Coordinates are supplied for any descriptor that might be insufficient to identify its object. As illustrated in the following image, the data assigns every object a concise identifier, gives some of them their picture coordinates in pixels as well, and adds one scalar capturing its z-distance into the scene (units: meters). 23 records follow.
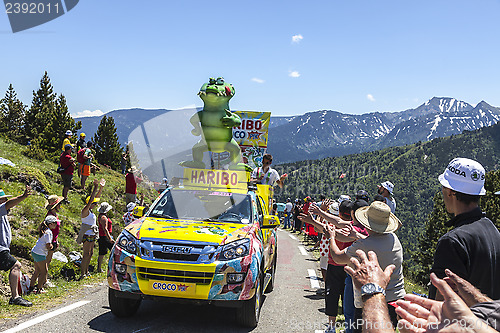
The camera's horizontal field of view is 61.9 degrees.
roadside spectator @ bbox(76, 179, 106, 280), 9.44
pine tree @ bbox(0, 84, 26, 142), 45.23
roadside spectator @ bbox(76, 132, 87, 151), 16.79
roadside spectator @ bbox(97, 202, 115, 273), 9.61
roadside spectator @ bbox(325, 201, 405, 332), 4.27
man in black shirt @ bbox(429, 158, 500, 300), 3.08
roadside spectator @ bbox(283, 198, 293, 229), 28.91
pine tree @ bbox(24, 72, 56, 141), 36.62
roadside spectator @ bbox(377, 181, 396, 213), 10.20
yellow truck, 5.57
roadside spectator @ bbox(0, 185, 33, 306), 6.55
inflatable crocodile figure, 10.12
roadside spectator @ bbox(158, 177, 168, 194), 7.97
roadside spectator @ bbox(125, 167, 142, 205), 15.66
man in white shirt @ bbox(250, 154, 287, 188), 11.53
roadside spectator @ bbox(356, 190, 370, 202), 7.20
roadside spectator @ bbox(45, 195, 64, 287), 7.86
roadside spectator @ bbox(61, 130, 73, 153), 15.03
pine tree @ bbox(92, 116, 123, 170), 46.21
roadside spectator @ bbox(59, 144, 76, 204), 14.22
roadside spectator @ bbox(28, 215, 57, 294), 7.52
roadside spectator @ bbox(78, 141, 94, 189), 16.58
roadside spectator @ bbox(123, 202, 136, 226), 11.77
